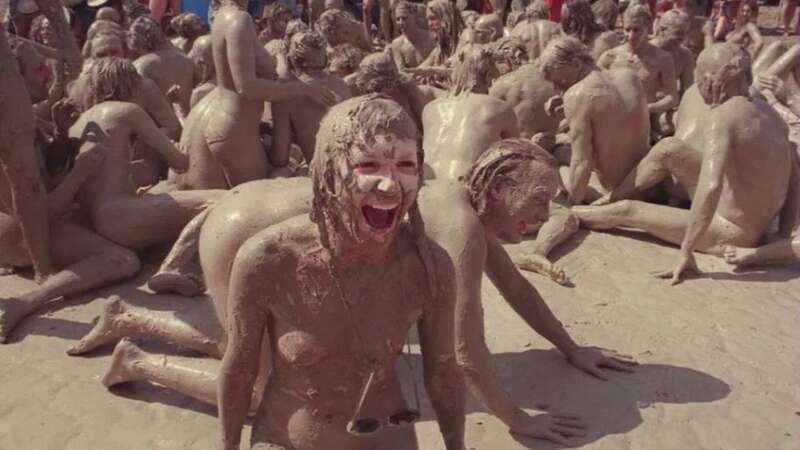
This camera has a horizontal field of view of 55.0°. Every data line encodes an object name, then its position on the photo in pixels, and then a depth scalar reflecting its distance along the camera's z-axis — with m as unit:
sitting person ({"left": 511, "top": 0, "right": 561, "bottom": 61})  9.38
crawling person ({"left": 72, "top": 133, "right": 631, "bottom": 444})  3.31
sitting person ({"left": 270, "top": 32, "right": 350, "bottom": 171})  6.14
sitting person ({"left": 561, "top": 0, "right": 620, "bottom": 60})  8.62
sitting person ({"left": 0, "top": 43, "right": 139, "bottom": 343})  5.05
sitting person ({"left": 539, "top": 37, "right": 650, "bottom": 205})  6.26
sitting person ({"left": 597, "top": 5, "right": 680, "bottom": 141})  7.73
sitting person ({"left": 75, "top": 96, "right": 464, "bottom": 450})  2.24
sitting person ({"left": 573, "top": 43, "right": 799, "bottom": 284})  5.29
